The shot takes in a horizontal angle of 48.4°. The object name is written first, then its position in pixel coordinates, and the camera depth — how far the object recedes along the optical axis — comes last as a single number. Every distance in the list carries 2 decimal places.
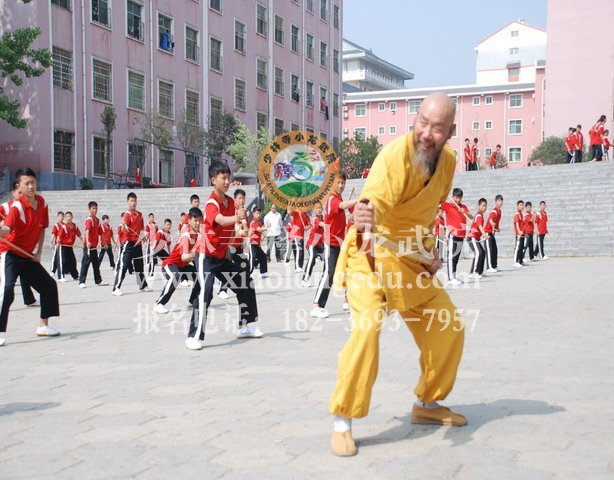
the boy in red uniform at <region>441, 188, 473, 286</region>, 13.55
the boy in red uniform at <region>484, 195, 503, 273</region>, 15.54
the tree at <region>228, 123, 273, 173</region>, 31.16
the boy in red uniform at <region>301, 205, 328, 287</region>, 12.59
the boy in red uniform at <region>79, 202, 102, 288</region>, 14.61
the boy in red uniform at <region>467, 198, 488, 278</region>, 14.63
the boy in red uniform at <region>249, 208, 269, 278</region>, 16.46
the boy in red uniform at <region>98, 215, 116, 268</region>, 15.94
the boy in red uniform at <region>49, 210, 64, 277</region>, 15.65
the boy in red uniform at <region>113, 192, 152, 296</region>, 12.78
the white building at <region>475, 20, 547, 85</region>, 76.56
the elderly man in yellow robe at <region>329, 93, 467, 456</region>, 3.47
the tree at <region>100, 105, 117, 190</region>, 27.59
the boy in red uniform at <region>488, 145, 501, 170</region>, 30.13
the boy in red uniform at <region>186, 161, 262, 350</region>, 6.68
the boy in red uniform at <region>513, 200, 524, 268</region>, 17.66
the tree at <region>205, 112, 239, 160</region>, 33.16
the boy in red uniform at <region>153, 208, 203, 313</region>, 9.62
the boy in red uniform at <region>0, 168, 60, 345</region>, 7.38
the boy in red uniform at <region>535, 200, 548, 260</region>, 20.03
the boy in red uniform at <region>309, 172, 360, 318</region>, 8.96
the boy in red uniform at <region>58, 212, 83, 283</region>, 15.59
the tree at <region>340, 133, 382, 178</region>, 43.41
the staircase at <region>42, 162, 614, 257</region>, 21.48
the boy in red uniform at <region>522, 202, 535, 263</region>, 18.17
